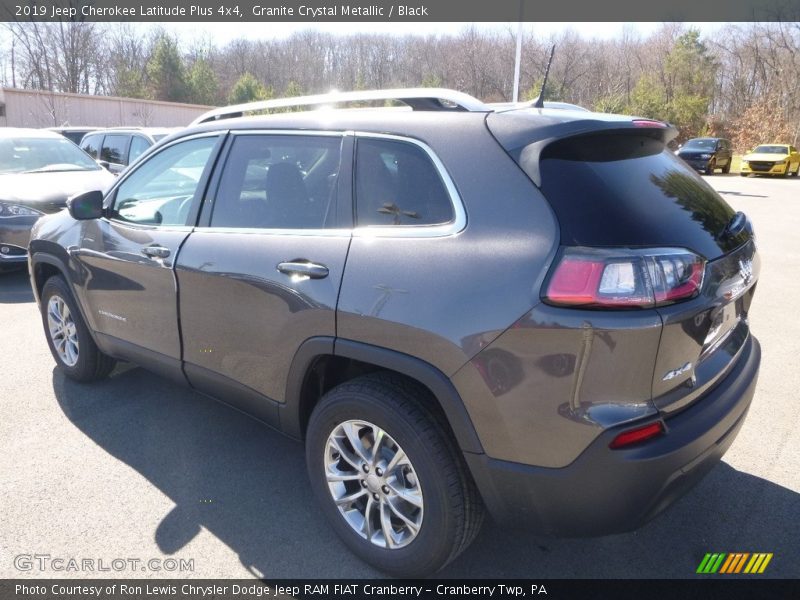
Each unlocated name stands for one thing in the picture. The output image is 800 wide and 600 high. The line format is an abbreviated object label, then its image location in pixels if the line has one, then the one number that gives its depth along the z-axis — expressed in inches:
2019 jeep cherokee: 75.6
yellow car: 1046.4
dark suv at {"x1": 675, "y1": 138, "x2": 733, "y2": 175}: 1044.5
